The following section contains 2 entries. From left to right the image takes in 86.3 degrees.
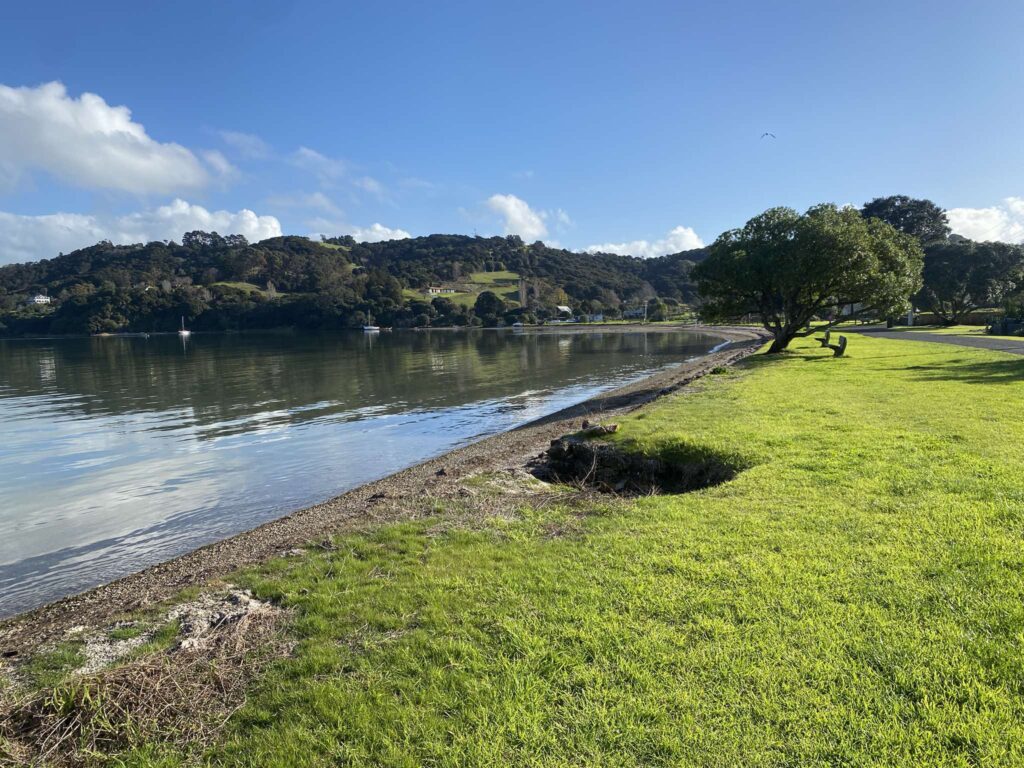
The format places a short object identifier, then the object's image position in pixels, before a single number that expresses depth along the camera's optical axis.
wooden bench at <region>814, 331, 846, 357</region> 30.20
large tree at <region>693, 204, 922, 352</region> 29.78
